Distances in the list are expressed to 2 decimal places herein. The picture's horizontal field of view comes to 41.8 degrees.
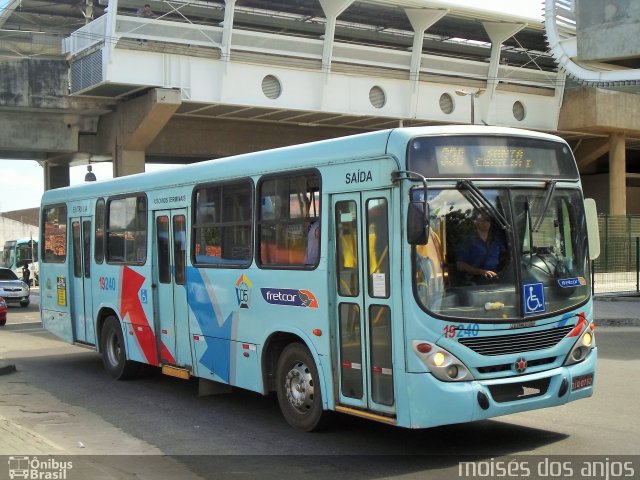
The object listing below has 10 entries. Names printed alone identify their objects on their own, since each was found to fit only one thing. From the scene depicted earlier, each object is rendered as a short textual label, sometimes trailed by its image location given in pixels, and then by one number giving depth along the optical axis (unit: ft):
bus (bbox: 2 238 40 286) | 168.88
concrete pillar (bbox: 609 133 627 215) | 146.20
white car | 106.11
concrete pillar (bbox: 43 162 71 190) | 126.72
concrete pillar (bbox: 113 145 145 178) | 106.82
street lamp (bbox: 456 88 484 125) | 102.83
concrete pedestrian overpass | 97.19
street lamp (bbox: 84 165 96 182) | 86.44
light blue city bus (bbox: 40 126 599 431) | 23.35
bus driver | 23.73
